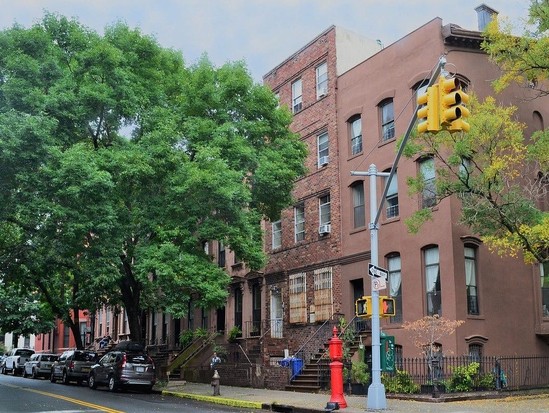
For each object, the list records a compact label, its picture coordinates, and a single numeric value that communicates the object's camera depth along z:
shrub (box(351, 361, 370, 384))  22.55
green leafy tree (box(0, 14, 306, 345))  22.70
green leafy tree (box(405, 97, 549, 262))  19.06
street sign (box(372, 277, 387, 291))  17.89
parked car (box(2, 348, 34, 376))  47.44
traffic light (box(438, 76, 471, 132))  10.89
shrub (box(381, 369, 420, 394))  21.41
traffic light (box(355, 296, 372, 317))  17.98
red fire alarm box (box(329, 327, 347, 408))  18.03
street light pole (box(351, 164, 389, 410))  17.48
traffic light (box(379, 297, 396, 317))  17.86
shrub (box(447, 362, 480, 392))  21.06
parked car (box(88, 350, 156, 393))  25.98
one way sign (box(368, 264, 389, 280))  18.01
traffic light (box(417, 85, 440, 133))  11.25
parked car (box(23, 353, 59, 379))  41.53
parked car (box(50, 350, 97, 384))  33.44
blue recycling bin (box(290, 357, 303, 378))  25.64
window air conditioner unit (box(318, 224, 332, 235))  29.39
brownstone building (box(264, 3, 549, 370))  23.86
